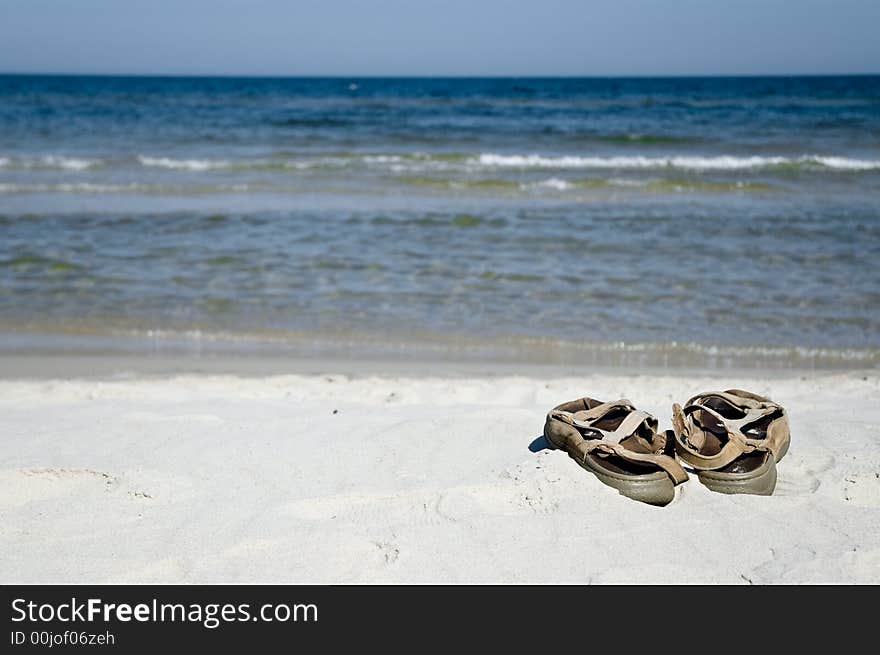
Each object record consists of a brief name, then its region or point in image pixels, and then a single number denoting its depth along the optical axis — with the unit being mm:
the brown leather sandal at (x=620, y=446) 3076
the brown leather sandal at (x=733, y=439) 3166
